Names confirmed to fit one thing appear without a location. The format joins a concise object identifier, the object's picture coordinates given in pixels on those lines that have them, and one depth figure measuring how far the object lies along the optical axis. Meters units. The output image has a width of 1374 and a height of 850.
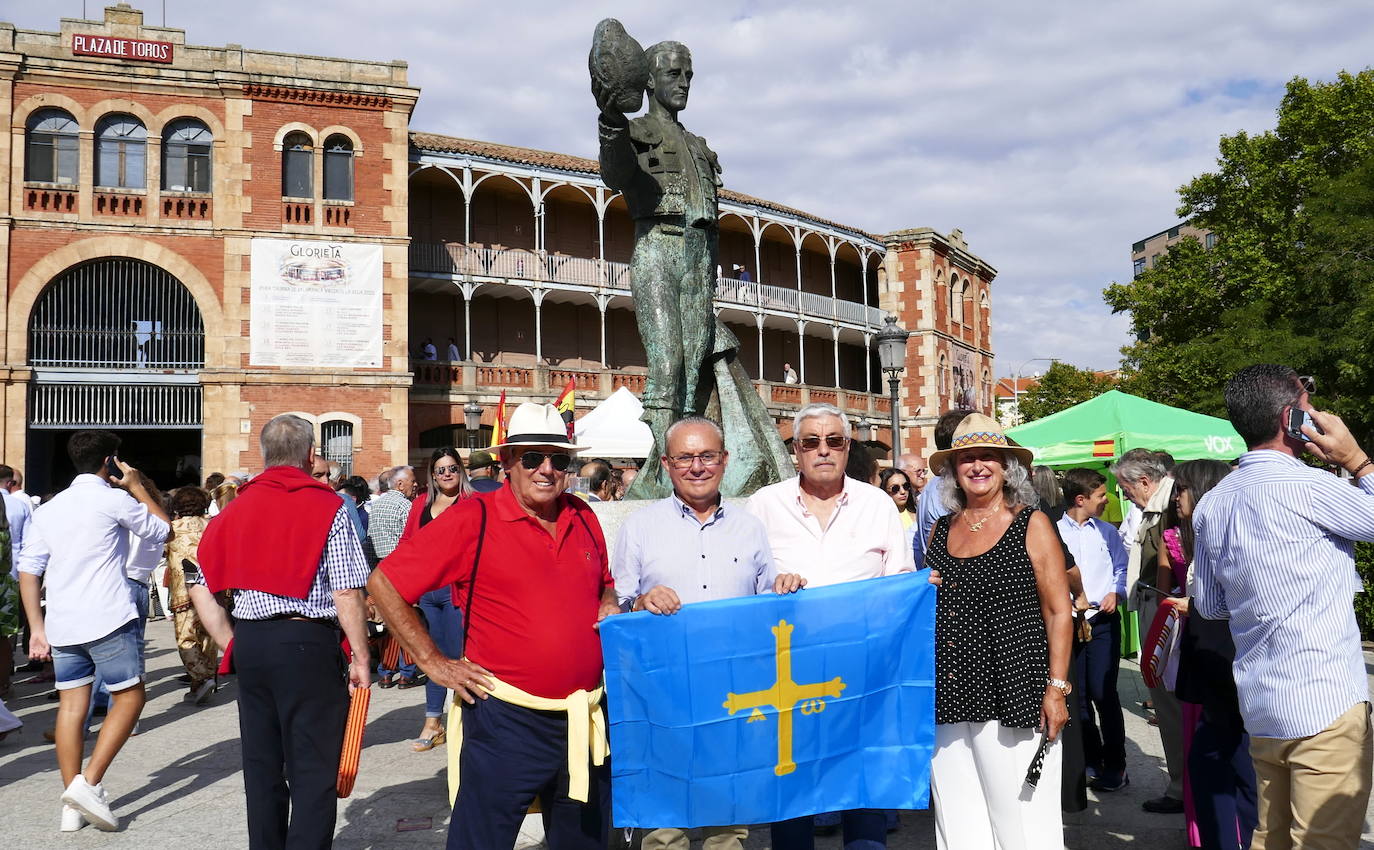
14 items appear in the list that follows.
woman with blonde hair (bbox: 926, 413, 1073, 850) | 3.32
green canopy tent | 11.67
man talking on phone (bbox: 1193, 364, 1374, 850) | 2.92
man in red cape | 3.85
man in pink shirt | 3.58
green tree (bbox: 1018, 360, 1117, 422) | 45.53
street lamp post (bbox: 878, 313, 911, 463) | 13.65
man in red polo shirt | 3.15
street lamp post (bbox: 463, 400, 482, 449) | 22.42
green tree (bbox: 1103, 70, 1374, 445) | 18.69
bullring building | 22.89
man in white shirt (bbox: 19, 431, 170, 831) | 5.23
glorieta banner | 23.89
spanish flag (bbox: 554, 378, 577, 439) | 8.81
